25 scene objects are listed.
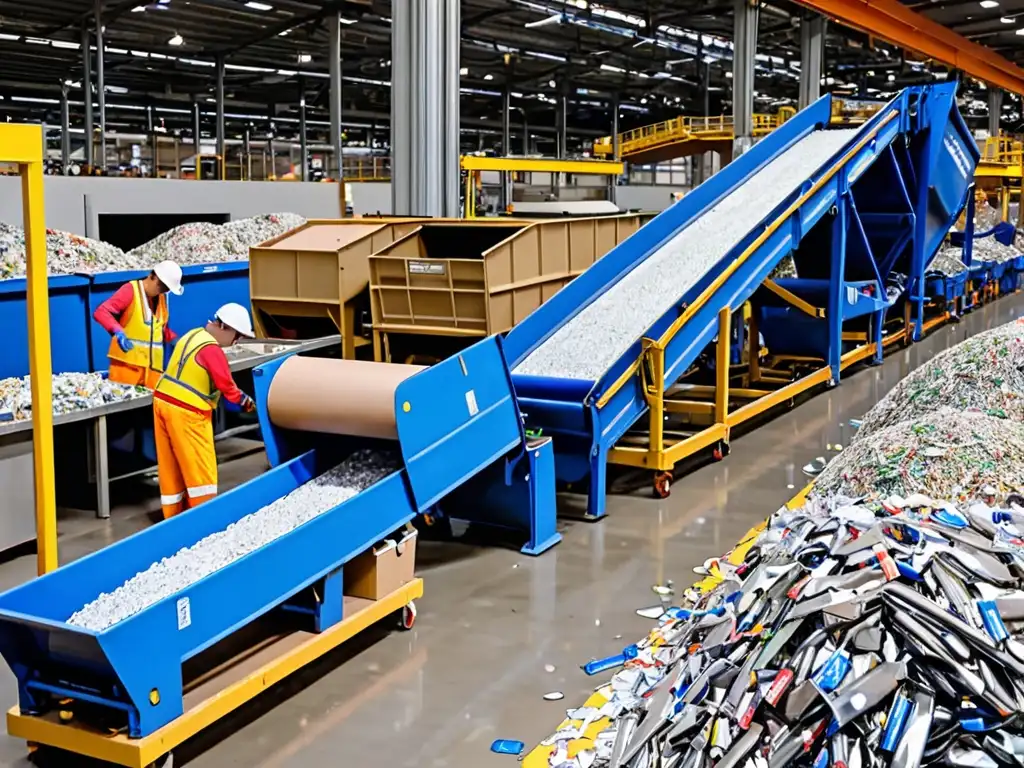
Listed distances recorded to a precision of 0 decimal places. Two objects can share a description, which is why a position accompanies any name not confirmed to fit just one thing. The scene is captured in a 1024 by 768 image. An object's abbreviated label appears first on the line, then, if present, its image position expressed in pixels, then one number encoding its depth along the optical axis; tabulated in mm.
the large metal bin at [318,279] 9430
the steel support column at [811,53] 23578
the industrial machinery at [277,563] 3742
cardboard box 4945
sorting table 6168
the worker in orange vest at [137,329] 7082
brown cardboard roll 5211
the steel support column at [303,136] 28531
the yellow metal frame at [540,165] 17859
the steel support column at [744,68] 22016
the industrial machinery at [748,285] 7078
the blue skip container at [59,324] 7594
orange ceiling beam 20578
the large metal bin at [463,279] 8742
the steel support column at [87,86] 22366
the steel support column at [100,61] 20734
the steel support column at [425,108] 11062
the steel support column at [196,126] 33456
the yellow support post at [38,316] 4160
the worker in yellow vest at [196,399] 5867
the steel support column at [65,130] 27500
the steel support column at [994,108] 32125
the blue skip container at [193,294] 8203
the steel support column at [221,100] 26078
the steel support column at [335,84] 21250
